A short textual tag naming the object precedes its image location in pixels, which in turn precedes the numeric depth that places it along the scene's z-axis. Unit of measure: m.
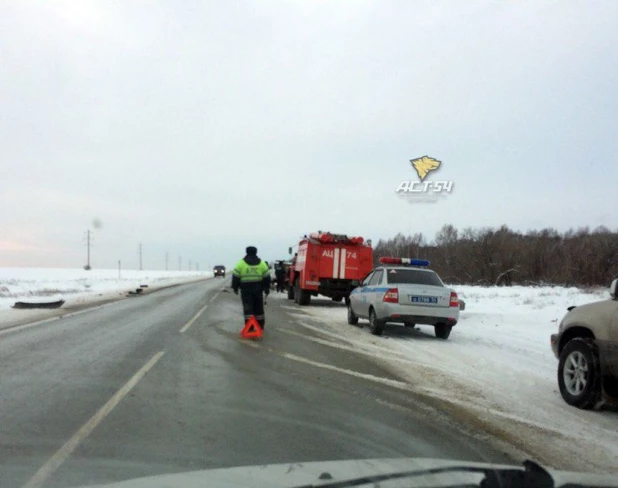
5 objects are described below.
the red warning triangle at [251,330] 11.55
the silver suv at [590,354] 5.77
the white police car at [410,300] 11.71
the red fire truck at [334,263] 21.45
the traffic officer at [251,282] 11.85
